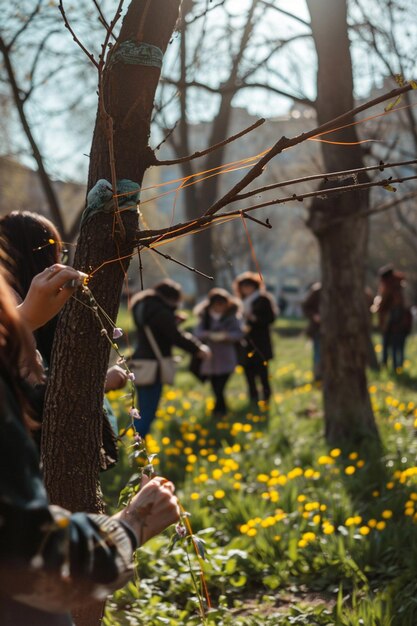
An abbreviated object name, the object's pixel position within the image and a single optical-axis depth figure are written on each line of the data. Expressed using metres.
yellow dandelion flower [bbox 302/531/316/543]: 3.98
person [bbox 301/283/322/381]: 11.12
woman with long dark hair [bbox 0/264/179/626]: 1.28
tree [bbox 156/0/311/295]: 7.32
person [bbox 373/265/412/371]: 11.49
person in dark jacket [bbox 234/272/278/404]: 8.95
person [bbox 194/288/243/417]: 8.67
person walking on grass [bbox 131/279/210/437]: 6.87
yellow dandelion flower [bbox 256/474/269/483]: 4.94
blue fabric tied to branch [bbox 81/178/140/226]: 2.37
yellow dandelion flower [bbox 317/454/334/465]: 5.14
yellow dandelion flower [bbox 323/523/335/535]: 3.92
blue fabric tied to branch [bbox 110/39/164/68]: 2.44
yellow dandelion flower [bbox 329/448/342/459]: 5.25
